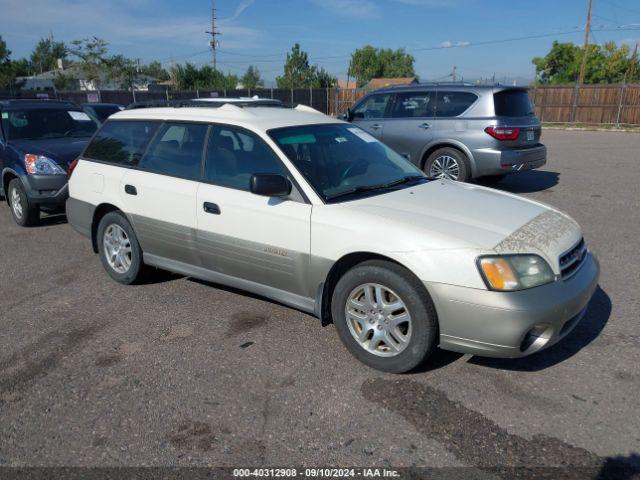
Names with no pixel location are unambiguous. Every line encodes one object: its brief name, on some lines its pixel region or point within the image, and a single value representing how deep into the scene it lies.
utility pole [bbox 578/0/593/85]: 37.00
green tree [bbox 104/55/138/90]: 49.06
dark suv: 7.20
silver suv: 8.66
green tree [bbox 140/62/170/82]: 91.43
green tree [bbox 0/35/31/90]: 58.83
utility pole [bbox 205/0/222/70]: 58.03
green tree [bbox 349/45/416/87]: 106.69
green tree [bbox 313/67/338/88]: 60.72
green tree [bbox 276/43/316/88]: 66.56
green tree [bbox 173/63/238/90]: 56.25
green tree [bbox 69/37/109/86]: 47.19
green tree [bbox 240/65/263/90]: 81.91
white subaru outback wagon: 3.09
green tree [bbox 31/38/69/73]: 107.34
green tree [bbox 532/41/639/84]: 66.38
